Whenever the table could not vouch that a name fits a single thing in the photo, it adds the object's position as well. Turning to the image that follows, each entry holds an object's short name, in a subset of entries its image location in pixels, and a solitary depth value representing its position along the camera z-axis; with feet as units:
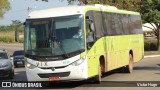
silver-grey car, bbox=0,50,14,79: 73.61
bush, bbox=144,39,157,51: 183.34
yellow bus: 50.78
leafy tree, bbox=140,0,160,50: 163.32
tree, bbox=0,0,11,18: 304.30
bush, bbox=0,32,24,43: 339.12
